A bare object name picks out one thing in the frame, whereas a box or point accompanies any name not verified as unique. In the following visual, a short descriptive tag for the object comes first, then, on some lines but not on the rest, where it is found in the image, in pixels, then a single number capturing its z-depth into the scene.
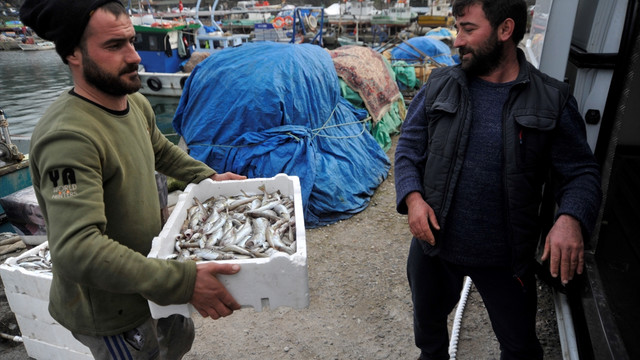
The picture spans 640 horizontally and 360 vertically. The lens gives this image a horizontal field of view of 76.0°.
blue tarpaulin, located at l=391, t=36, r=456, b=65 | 14.59
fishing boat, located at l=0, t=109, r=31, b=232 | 6.73
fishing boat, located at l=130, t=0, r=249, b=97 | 18.61
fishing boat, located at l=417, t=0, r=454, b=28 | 36.69
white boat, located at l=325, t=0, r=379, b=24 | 46.62
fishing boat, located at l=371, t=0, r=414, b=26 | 42.20
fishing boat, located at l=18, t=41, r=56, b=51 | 46.03
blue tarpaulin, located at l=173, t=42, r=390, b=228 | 6.11
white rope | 3.24
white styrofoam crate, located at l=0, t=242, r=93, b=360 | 2.92
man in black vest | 2.07
